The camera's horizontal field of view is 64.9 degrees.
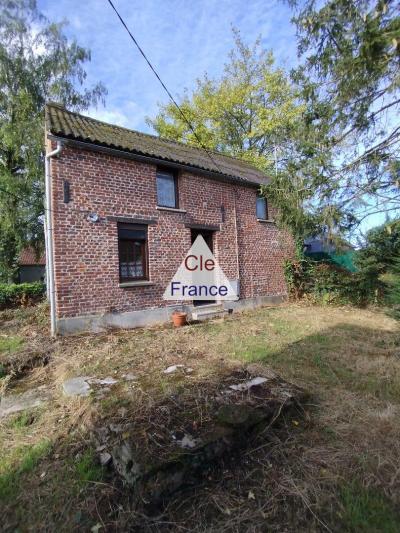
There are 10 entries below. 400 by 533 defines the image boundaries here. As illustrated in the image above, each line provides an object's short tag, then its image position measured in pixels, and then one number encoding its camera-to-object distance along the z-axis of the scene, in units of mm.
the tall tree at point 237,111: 22953
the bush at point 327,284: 11641
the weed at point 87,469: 2543
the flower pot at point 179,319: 8461
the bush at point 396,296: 7043
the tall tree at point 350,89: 3285
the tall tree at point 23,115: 14479
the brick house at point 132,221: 7266
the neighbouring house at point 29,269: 29016
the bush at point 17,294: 12766
